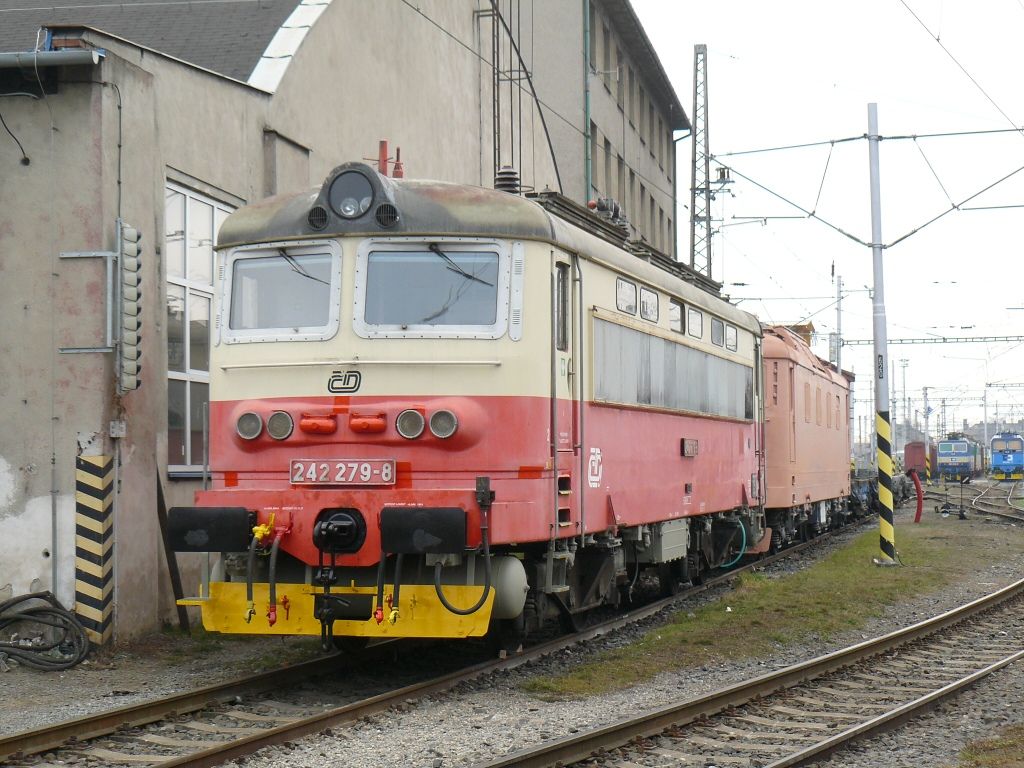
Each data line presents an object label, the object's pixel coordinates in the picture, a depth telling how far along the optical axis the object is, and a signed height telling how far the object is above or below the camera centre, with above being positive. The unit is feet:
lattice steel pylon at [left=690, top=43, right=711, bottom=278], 105.91 +21.70
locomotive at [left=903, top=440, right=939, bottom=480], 228.84 -2.04
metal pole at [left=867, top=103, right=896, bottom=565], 62.59 +5.03
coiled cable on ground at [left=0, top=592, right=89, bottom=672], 33.50 -4.75
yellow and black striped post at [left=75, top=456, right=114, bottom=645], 34.86 -2.56
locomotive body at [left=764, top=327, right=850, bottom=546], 63.36 +0.28
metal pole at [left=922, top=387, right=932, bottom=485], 217.56 -3.26
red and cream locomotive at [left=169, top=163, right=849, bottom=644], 28.86 +0.73
